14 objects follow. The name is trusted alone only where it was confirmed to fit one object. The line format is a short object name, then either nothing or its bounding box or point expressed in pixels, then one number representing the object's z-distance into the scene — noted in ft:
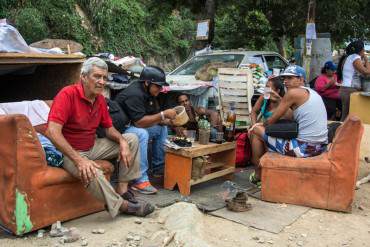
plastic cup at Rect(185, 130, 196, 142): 17.92
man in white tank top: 15.97
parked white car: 30.27
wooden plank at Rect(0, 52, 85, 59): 15.83
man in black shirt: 15.98
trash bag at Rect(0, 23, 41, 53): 16.14
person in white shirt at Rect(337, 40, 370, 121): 23.24
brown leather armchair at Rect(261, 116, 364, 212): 15.08
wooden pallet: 23.73
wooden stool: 15.93
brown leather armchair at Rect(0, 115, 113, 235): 11.91
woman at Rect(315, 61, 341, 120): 28.86
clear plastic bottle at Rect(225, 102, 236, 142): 18.17
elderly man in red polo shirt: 12.44
